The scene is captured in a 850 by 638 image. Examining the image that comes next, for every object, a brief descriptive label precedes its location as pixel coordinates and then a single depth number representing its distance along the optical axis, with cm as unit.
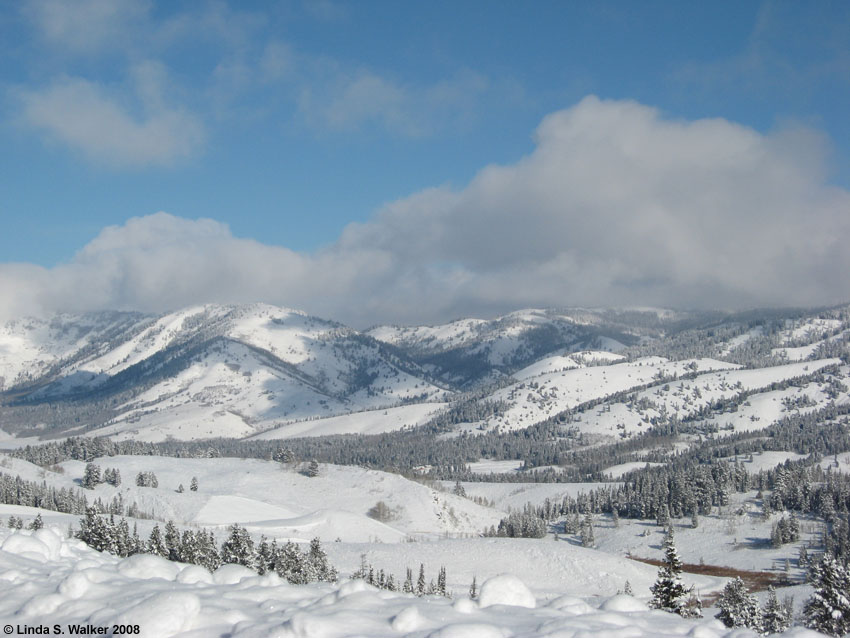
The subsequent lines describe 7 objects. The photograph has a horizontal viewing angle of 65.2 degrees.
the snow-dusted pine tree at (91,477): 18575
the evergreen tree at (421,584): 9467
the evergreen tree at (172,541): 8275
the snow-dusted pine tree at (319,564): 9147
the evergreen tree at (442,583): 9538
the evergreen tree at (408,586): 8912
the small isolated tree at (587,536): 18925
